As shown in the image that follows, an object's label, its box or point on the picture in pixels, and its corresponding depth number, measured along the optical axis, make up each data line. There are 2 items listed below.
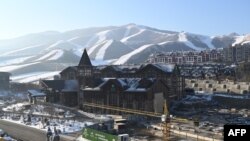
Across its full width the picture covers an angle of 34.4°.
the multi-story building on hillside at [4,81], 91.49
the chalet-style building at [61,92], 67.25
